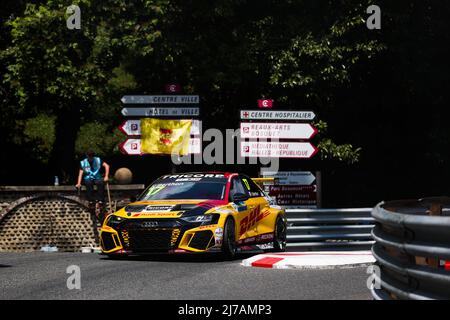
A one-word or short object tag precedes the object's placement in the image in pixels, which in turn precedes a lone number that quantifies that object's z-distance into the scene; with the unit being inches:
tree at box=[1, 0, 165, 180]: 1078.4
